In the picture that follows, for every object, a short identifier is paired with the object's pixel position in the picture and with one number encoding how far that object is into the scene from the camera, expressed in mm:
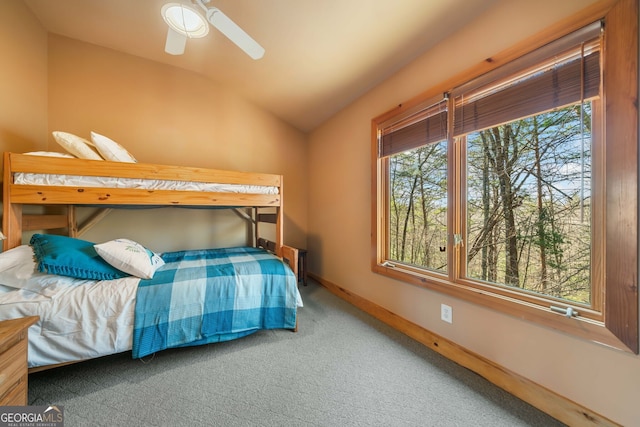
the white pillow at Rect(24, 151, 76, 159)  1510
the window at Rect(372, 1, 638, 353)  966
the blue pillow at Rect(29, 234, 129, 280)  1313
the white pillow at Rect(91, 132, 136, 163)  1673
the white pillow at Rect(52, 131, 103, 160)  1614
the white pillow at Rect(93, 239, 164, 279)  1477
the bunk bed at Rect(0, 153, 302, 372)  1239
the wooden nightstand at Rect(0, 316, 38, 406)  826
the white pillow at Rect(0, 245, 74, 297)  1235
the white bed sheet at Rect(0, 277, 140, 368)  1194
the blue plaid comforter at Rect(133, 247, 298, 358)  1425
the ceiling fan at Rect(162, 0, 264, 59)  1202
